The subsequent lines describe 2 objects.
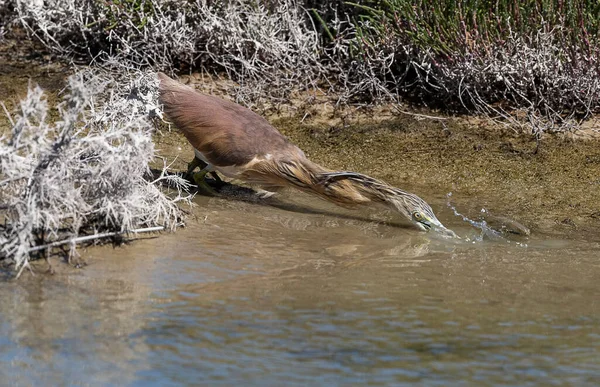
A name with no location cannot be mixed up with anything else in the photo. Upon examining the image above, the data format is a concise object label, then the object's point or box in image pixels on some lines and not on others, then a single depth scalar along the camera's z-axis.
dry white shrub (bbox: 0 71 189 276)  10.01
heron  13.47
